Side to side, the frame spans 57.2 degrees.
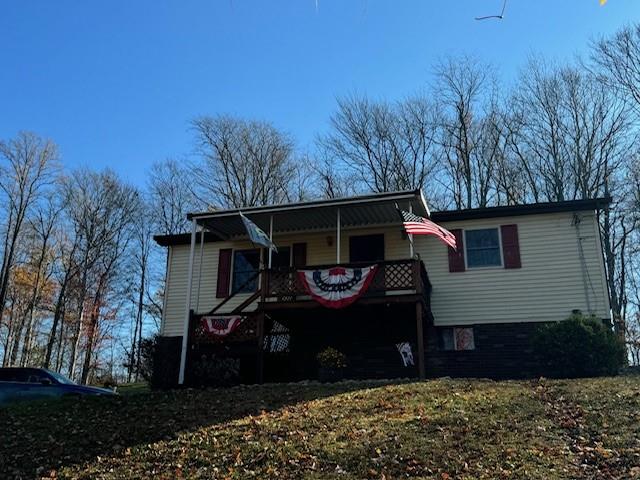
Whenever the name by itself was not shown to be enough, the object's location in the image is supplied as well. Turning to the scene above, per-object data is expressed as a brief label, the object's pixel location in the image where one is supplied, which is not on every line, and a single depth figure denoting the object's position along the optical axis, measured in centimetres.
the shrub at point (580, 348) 1303
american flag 1362
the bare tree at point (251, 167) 3241
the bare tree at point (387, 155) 3017
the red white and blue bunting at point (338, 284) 1434
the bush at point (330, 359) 1435
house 1498
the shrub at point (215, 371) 1552
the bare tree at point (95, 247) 3139
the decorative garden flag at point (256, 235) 1487
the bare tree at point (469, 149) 2914
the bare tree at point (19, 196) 2852
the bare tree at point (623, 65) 2550
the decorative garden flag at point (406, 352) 1595
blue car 1380
